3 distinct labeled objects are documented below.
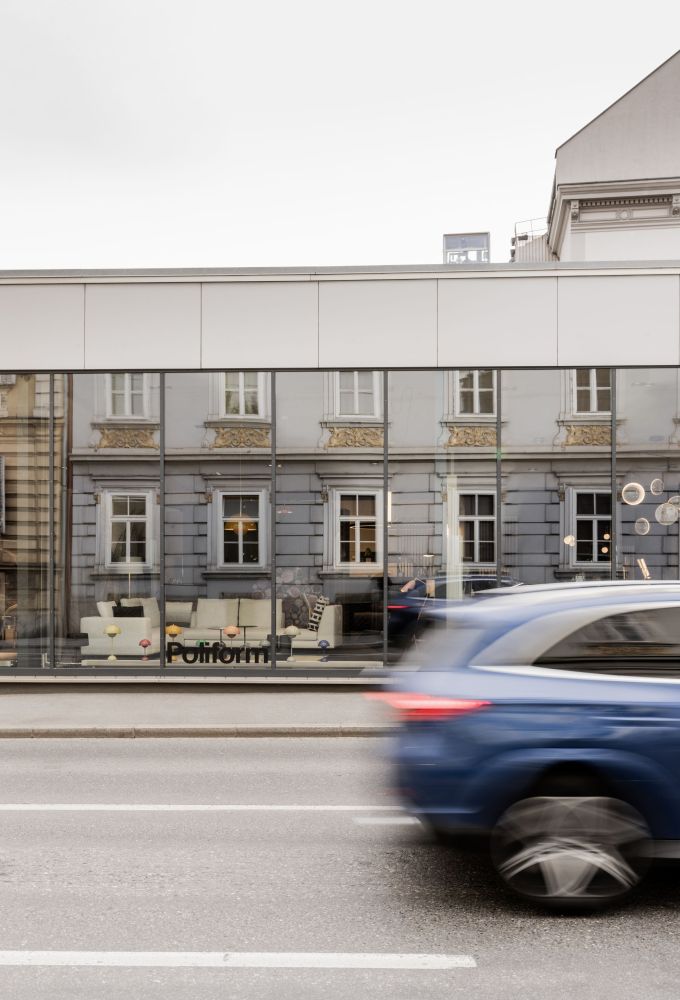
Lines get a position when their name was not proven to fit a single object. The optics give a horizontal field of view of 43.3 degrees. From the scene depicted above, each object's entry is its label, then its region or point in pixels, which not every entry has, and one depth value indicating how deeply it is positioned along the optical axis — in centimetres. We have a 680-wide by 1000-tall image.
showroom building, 1261
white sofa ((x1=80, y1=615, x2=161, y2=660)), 1302
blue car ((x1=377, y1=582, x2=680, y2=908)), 432
